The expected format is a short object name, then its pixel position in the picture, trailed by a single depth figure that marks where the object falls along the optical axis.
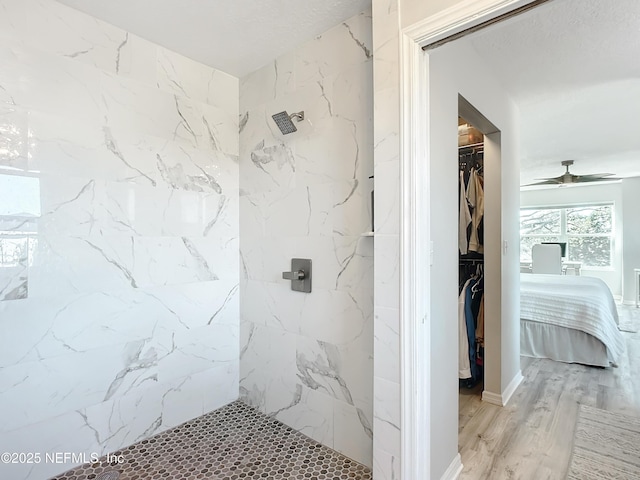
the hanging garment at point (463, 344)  2.70
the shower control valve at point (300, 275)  1.94
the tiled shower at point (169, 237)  1.55
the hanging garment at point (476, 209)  2.89
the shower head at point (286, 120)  1.94
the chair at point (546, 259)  6.52
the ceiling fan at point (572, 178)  4.82
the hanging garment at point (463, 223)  2.89
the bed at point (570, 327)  3.30
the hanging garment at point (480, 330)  2.85
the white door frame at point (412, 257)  1.32
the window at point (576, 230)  7.11
